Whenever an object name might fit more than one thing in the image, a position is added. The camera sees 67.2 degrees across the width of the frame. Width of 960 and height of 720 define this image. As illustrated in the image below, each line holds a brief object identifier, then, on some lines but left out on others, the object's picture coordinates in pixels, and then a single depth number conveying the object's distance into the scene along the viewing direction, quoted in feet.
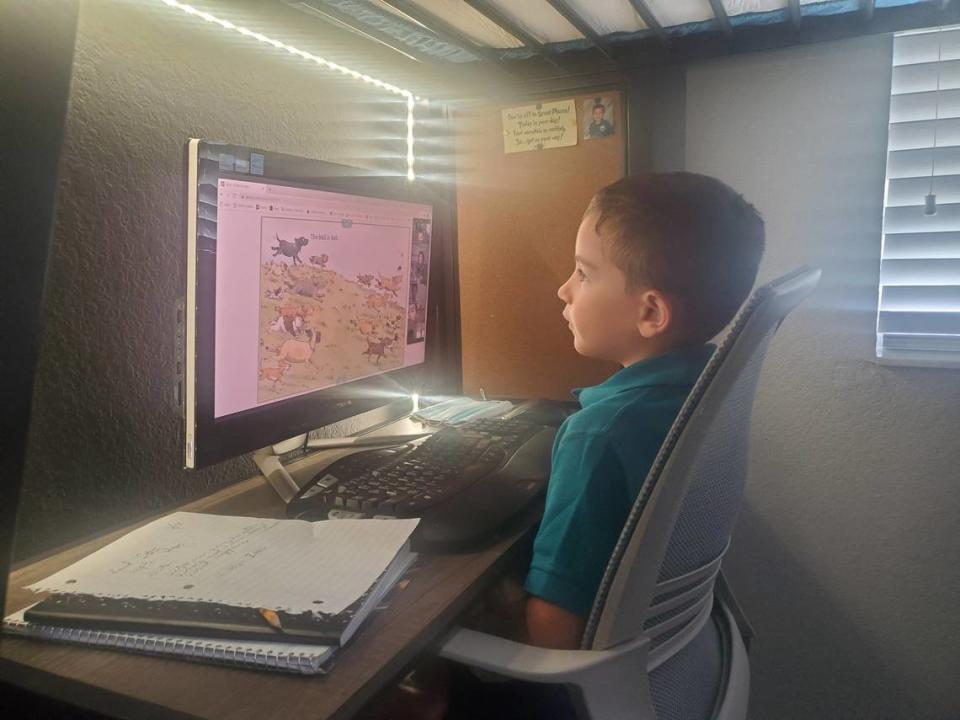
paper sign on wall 4.15
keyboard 2.36
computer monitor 2.39
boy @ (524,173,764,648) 2.25
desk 1.51
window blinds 3.83
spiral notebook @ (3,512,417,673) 1.66
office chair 1.80
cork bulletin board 4.12
